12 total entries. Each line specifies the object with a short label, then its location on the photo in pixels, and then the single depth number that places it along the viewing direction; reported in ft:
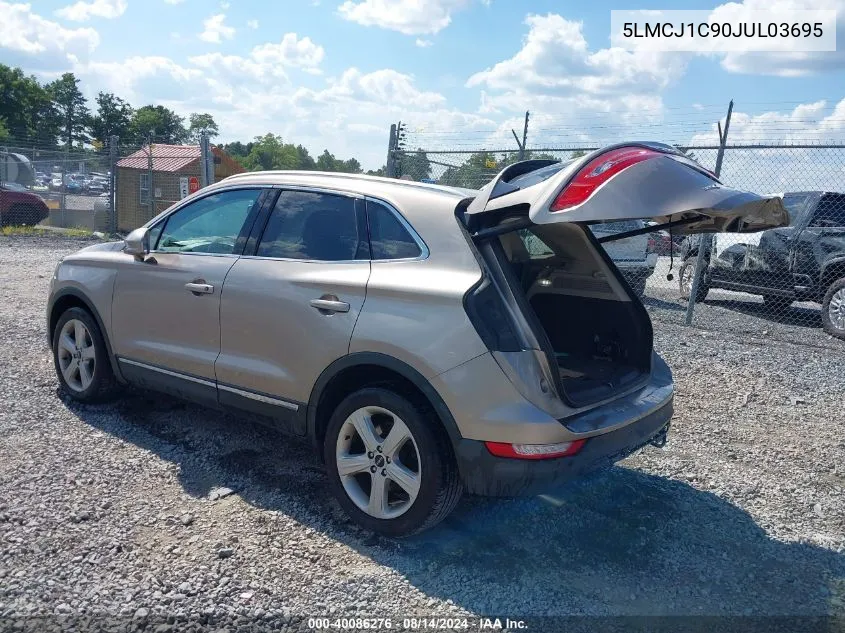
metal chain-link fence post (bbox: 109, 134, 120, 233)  53.93
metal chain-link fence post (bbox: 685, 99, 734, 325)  27.17
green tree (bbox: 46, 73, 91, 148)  242.37
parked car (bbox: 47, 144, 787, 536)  10.17
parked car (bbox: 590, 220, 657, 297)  35.83
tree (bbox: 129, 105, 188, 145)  251.39
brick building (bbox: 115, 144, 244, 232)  69.77
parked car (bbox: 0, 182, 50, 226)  60.85
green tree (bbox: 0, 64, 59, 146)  204.13
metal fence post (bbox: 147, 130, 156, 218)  56.24
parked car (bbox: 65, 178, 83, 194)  70.90
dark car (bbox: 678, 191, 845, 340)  30.83
